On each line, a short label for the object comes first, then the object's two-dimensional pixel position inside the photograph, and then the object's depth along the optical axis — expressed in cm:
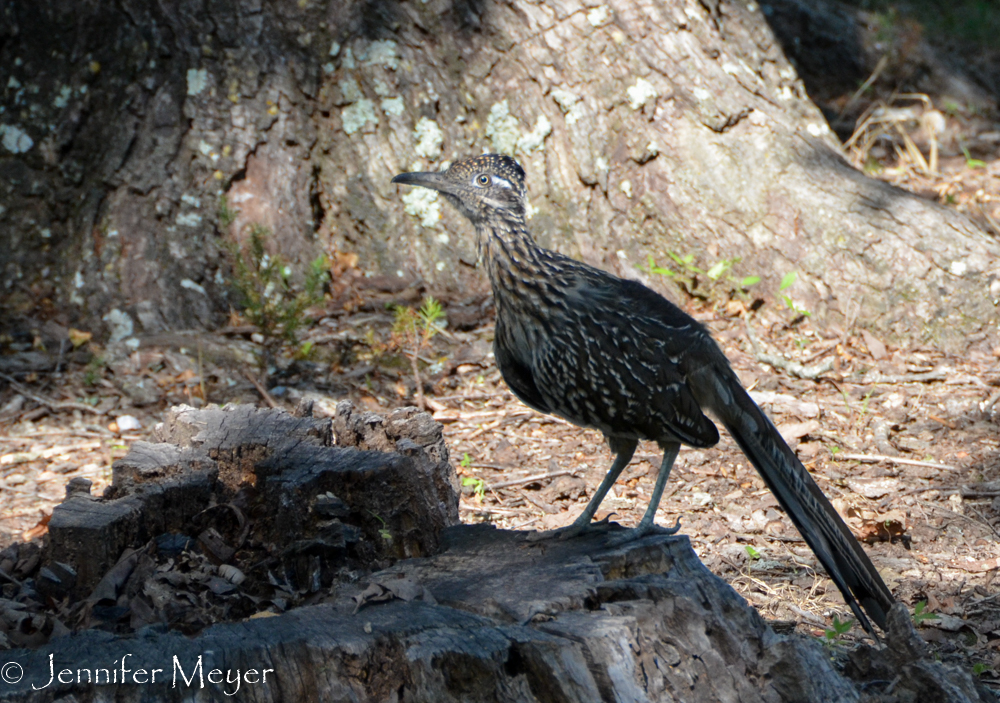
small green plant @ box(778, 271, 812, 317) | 1198
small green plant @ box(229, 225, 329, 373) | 1063
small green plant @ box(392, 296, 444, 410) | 1069
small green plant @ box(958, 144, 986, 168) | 1677
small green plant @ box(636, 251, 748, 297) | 1218
